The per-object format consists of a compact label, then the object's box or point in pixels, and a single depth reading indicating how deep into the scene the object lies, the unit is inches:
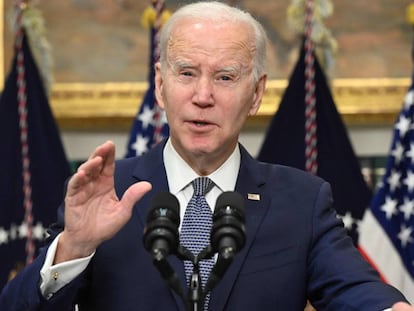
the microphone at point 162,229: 142.0
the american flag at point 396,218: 399.2
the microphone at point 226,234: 141.8
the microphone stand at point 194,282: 143.8
